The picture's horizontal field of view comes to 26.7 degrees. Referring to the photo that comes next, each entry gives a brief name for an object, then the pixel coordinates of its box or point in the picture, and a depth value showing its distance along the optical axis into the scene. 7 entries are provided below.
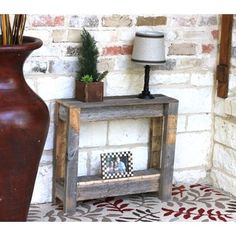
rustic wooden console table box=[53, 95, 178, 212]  2.92
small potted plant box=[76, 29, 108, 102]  2.94
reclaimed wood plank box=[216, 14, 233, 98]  3.37
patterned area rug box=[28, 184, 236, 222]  2.98
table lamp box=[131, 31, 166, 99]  2.98
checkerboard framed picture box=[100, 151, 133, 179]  3.11
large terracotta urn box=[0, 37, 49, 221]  2.07
